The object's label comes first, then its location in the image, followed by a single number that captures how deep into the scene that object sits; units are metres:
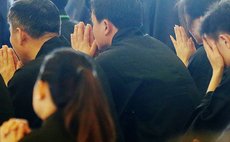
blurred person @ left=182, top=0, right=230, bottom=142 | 3.55
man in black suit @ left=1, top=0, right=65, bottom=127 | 3.65
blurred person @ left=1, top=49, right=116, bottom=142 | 3.14
